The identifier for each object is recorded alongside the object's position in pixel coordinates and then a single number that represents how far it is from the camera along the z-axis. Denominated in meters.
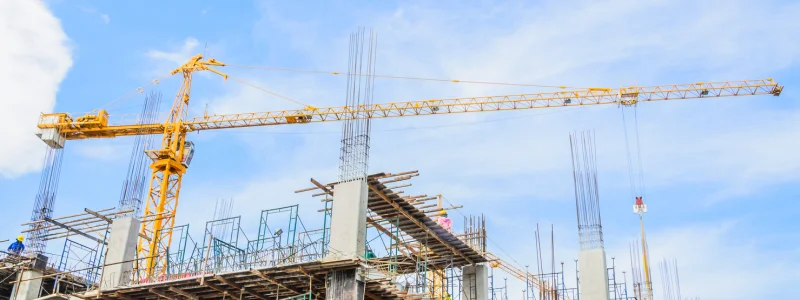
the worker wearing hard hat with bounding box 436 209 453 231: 38.58
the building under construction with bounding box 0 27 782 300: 30.56
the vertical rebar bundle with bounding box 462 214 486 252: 38.09
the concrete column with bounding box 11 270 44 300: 37.66
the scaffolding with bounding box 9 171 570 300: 30.70
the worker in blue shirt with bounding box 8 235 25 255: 38.69
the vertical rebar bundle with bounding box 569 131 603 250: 35.44
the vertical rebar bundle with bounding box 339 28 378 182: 31.80
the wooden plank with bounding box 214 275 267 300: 31.42
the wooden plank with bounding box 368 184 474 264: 32.18
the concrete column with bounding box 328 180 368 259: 30.14
